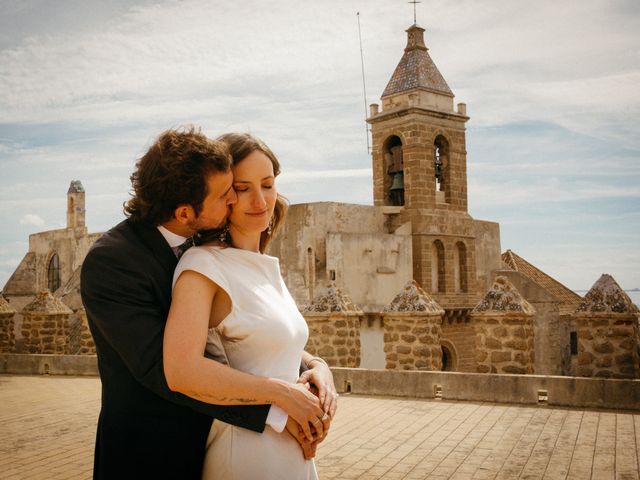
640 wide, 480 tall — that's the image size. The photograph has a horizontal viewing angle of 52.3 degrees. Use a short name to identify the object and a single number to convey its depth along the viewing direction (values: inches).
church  863.1
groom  85.0
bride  84.8
